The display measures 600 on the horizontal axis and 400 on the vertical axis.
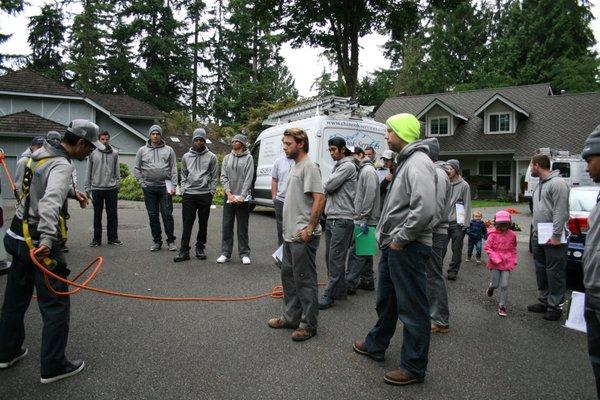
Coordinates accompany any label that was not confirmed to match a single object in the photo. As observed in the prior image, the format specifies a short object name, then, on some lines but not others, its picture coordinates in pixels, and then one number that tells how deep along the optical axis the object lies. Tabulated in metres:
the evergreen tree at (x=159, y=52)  44.66
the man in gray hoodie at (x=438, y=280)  4.60
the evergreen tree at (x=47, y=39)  44.97
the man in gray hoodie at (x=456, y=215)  6.92
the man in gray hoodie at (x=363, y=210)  5.31
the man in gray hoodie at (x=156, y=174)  7.82
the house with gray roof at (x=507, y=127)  25.64
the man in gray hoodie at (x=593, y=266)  2.38
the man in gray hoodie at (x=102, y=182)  8.21
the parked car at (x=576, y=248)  6.20
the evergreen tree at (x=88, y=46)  42.69
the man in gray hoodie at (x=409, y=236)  3.25
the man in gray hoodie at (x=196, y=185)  7.31
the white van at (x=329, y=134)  10.13
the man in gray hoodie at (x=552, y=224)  4.97
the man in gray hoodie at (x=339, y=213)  5.23
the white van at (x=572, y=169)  17.97
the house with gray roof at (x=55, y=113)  23.19
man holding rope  3.18
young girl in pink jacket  5.28
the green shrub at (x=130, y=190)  21.08
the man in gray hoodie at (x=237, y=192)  7.27
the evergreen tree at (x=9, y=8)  33.53
